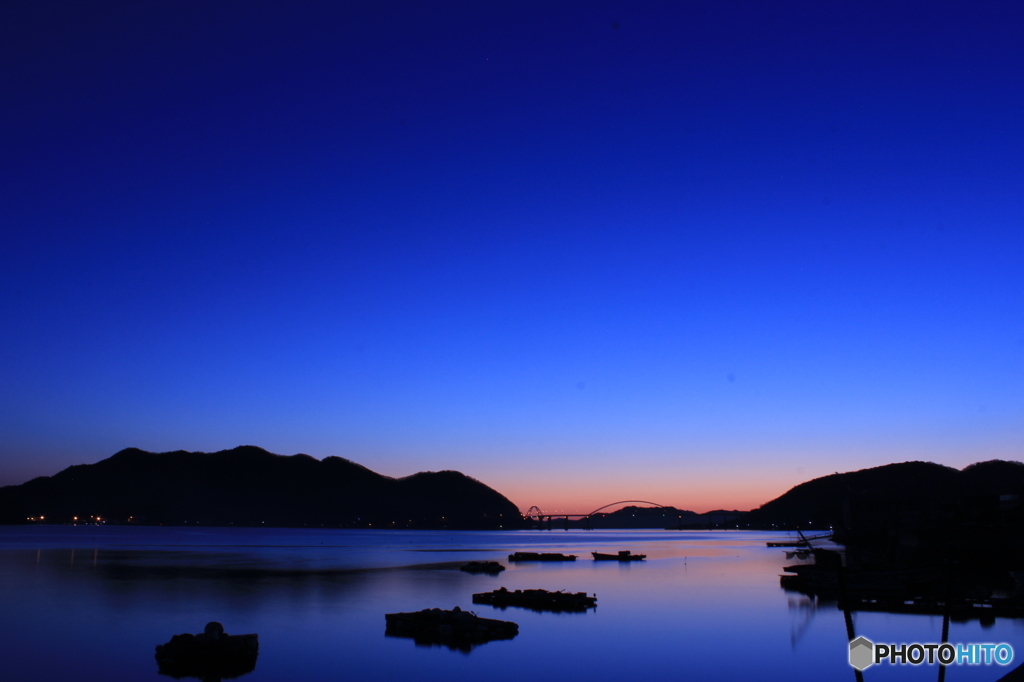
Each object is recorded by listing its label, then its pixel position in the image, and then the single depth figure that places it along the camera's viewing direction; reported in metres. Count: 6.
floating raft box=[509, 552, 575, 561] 88.00
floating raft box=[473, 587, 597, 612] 35.59
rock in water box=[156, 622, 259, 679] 22.00
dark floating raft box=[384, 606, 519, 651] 26.45
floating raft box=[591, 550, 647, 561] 89.25
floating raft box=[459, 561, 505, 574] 67.69
